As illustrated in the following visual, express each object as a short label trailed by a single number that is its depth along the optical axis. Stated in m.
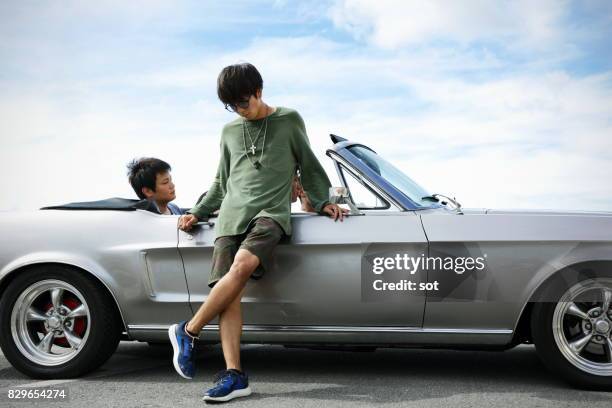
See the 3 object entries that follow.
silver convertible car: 4.37
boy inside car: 5.33
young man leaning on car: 4.23
